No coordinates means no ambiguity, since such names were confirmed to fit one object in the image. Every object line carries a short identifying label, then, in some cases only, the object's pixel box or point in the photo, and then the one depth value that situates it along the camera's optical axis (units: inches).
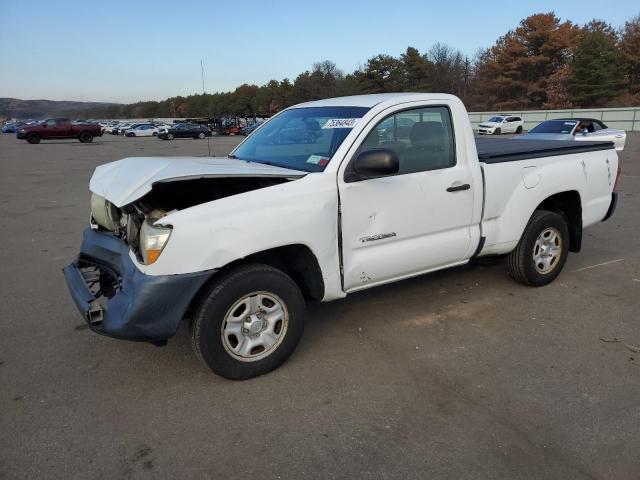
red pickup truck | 1407.5
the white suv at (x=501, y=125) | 1558.8
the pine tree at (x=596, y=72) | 2299.5
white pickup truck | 120.3
